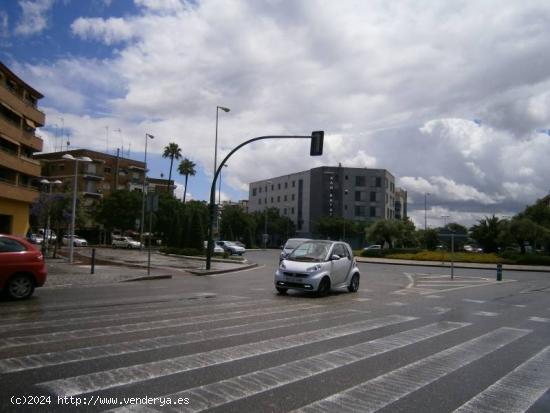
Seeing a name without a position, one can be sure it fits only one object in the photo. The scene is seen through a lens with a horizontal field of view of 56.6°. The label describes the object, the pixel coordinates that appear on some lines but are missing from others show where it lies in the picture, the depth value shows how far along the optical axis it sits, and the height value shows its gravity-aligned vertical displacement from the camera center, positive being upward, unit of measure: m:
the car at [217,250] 45.11 -1.46
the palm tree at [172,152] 87.07 +13.68
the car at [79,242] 57.80 -1.79
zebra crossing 5.02 -1.56
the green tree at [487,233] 57.00 +1.56
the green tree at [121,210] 68.56 +2.66
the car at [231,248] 52.88 -1.39
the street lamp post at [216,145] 33.43 +6.38
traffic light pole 22.50 +3.75
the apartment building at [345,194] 109.62 +9.97
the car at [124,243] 61.77 -1.61
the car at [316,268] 14.02 -0.84
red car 11.68 -1.00
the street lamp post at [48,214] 31.29 +0.79
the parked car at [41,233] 51.21 -0.95
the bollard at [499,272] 25.20 -1.22
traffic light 22.41 +4.23
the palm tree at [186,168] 87.06 +10.98
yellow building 38.78 +6.21
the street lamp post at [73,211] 24.90 +0.78
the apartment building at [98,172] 86.62 +10.03
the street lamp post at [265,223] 104.22 +2.72
